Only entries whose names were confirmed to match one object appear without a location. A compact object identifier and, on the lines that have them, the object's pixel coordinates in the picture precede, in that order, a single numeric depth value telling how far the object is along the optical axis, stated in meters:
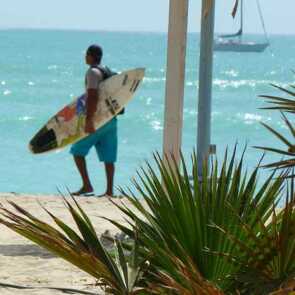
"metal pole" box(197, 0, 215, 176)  16.16
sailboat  176.12
